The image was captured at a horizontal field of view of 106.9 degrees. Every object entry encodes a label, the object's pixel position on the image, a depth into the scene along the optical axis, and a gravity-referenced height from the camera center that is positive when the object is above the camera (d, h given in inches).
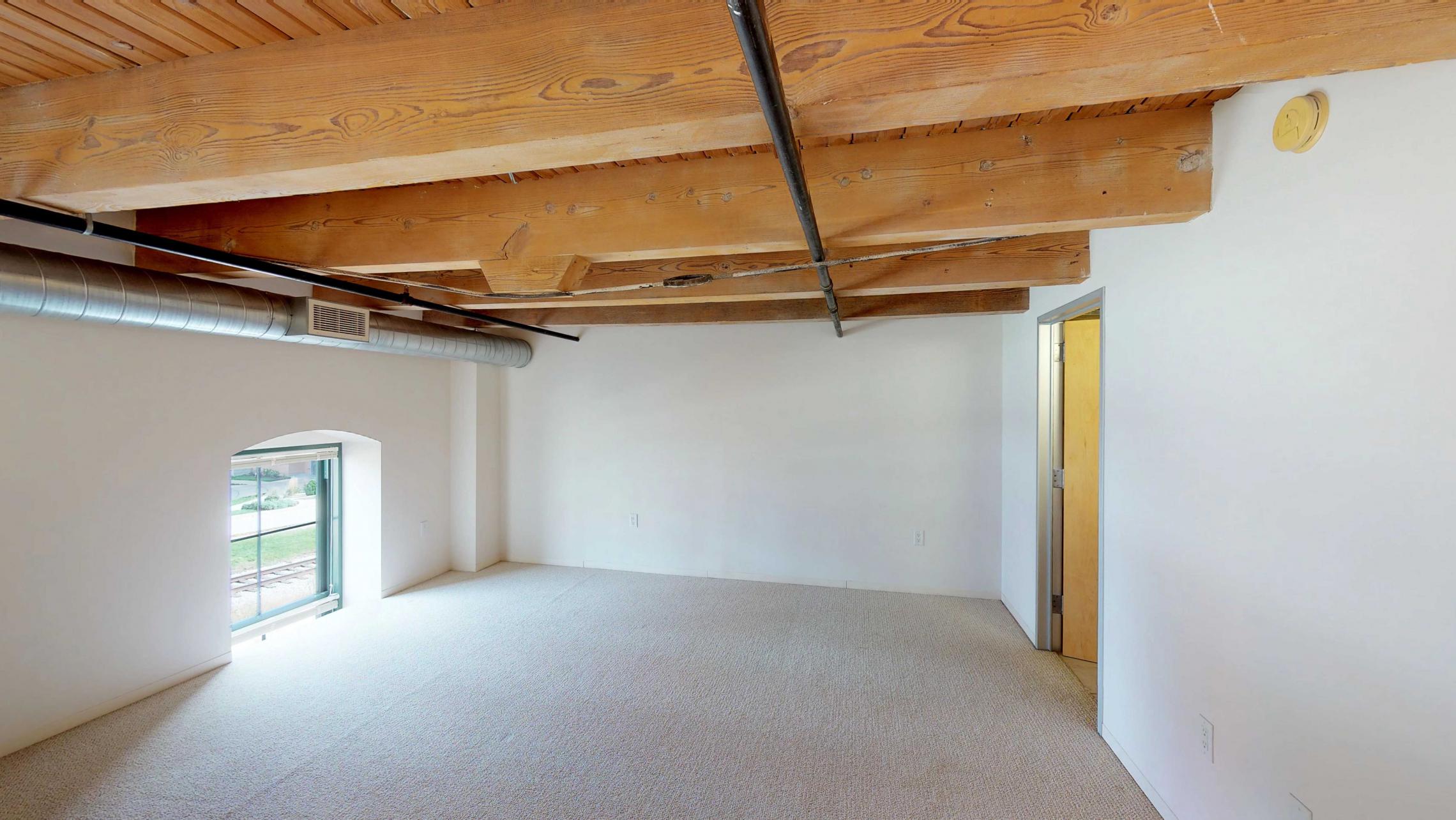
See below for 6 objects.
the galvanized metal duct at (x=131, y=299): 81.4 +19.5
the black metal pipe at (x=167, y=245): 58.1 +21.7
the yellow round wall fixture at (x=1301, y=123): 50.1 +27.5
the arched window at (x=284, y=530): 142.7 -34.2
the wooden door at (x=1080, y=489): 126.5 -18.7
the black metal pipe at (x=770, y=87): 26.3 +19.4
